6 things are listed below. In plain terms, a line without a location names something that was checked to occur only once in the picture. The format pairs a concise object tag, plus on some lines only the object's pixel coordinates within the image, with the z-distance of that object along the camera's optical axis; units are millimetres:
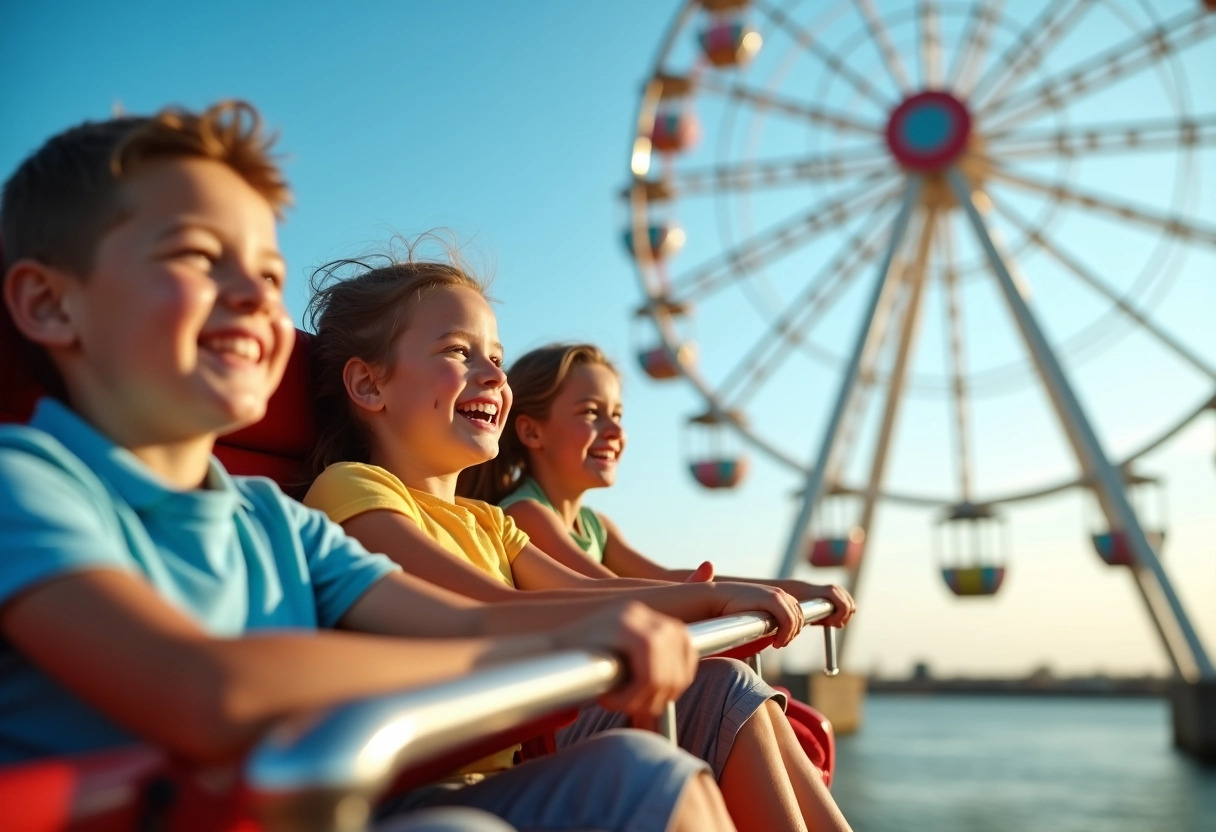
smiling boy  781
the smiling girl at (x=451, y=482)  1535
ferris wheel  10609
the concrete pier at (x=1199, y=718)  10508
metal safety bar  479
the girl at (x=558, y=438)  2629
